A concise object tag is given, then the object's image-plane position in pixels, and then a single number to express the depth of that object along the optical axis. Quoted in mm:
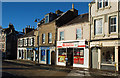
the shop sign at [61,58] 21708
